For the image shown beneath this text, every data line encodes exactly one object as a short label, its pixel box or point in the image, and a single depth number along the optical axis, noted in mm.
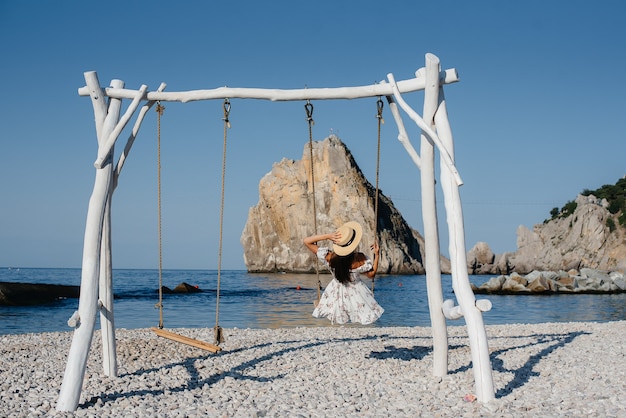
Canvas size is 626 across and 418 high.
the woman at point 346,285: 8938
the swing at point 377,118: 7836
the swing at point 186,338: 7969
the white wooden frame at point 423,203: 6512
